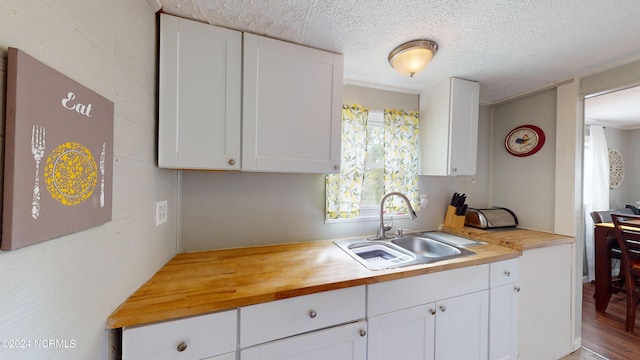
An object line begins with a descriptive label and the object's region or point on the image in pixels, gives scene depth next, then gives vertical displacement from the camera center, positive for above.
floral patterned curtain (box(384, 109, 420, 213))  1.85 +0.19
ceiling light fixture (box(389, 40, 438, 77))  1.26 +0.72
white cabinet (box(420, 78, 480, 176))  1.72 +0.42
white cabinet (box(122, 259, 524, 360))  0.84 -0.66
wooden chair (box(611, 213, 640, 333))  1.95 -0.67
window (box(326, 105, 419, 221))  1.71 +0.18
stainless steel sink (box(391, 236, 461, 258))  1.63 -0.50
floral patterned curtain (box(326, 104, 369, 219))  1.67 +0.06
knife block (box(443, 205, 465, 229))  1.96 -0.34
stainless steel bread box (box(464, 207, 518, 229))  1.93 -0.32
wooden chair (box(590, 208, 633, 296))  2.28 -0.69
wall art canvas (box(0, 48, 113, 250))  0.44 +0.05
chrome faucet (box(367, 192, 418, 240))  1.67 -0.30
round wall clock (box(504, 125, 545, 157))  1.94 +0.38
